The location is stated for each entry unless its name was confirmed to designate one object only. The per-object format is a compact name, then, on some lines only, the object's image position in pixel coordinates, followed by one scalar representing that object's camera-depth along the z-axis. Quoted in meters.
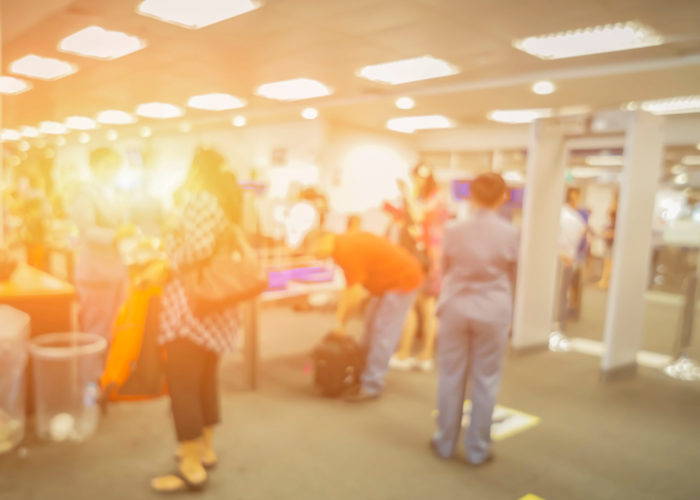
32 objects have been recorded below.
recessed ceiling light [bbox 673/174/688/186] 15.30
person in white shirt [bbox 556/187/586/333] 5.67
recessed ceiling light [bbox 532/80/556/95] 5.91
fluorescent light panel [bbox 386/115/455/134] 8.70
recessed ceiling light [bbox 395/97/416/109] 7.08
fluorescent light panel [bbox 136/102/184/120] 8.73
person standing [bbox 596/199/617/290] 8.60
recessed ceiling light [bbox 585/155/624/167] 13.01
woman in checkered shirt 2.28
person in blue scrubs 2.65
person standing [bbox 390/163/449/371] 4.45
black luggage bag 3.60
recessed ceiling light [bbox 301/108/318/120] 8.15
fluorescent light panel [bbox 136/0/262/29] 4.07
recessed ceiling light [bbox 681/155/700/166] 11.40
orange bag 2.42
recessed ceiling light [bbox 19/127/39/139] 13.80
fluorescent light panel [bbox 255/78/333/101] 6.75
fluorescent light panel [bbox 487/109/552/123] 7.84
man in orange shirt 3.28
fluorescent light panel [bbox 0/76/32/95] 7.40
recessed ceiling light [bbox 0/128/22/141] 14.52
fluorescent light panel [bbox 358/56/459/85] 5.57
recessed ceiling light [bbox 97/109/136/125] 9.88
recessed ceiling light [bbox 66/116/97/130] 11.11
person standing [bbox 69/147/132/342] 3.30
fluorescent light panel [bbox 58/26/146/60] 4.89
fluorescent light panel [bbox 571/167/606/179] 16.31
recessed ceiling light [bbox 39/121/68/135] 12.32
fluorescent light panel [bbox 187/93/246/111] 7.79
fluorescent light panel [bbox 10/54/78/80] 6.08
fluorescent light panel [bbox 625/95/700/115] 6.55
